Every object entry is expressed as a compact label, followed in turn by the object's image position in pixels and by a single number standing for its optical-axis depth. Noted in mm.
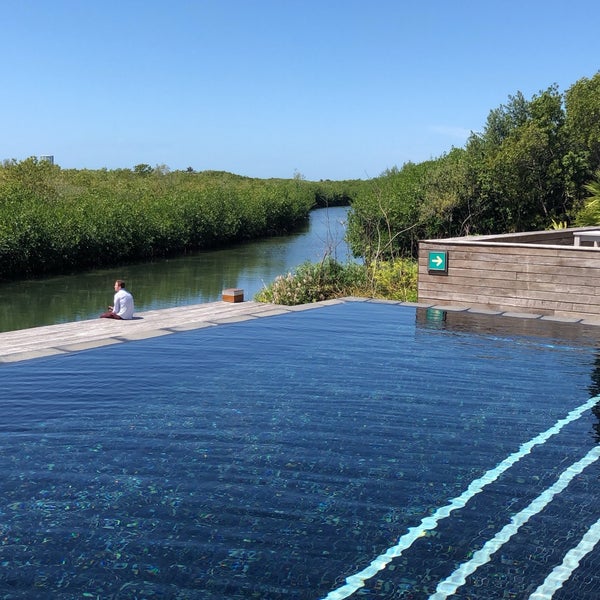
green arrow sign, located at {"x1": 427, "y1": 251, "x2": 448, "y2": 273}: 13094
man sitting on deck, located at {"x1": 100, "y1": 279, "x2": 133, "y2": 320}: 12039
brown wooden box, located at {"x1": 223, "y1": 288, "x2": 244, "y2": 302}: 13938
